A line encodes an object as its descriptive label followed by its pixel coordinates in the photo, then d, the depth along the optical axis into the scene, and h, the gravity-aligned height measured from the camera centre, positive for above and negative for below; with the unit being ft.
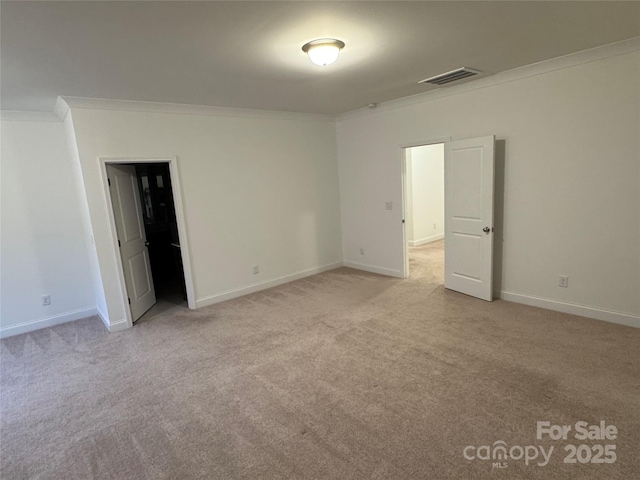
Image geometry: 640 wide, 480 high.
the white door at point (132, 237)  13.69 -1.74
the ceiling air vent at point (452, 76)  11.74 +3.35
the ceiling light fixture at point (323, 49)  8.46 +3.20
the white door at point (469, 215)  13.34 -1.71
